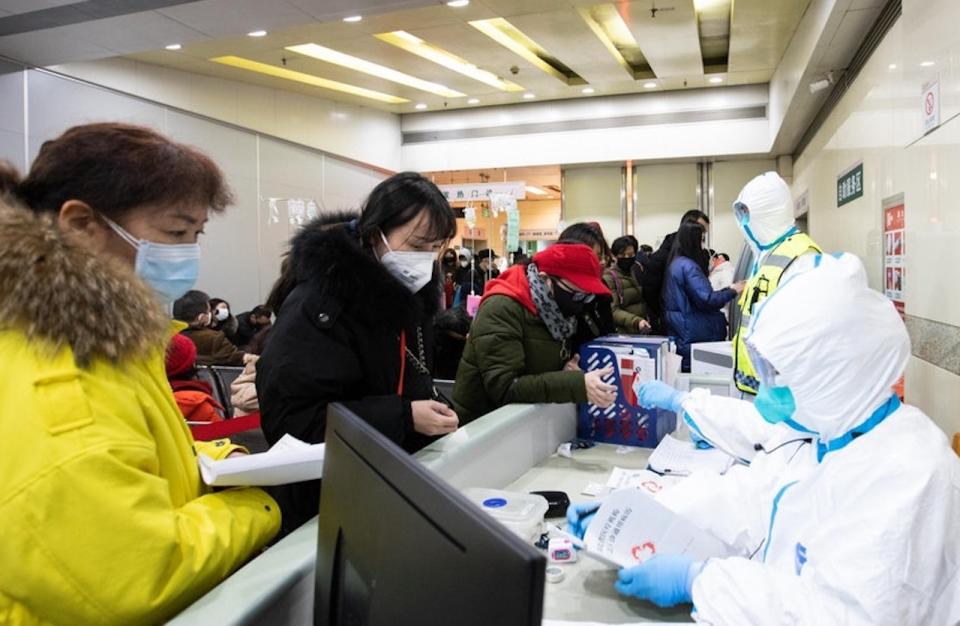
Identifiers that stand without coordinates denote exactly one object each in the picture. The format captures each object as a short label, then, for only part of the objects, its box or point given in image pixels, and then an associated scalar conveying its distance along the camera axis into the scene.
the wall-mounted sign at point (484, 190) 7.22
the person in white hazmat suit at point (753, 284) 1.64
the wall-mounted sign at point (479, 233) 12.36
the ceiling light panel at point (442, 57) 6.46
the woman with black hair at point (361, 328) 1.36
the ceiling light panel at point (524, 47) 6.27
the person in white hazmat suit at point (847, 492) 0.89
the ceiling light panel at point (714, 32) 6.16
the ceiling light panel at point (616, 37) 5.98
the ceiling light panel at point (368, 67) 6.65
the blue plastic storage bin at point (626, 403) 2.19
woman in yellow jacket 0.68
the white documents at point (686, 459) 1.81
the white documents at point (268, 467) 0.94
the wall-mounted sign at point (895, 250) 3.27
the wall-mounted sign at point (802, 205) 7.11
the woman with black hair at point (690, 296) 4.29
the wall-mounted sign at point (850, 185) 4.45
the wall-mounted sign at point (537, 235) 12.16
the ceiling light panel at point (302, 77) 6.69
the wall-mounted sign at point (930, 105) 2.65
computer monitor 0.41
